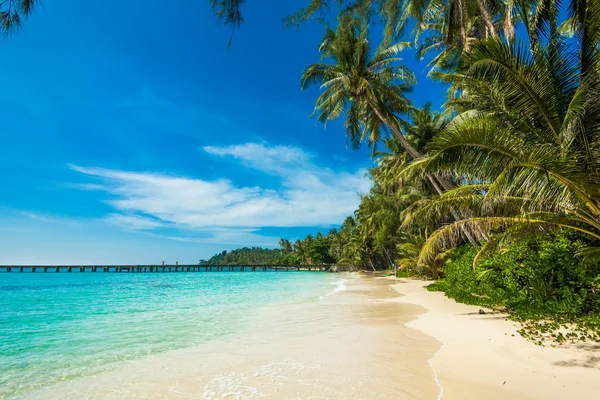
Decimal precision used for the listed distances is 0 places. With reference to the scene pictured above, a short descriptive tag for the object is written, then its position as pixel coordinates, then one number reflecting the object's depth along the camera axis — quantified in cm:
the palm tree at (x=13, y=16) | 250
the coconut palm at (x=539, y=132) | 412
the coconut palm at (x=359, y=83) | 1462
